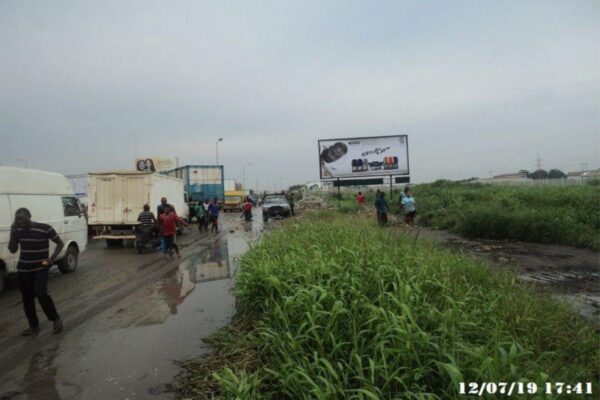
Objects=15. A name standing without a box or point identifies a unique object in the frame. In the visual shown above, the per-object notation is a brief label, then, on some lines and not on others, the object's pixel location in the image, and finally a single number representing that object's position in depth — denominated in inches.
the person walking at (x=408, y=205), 583.5
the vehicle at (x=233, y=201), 1713.8
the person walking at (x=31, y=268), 212.2
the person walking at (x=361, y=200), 1016.9
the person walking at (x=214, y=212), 767.3
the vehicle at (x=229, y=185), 2232.0
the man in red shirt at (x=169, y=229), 444.5
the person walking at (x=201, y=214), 807.1
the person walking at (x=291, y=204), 1009.8
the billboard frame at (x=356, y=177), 1107.9
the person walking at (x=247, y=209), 935.0
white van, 308.0
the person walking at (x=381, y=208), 610.5
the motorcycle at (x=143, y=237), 515.2
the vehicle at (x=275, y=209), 976.3
